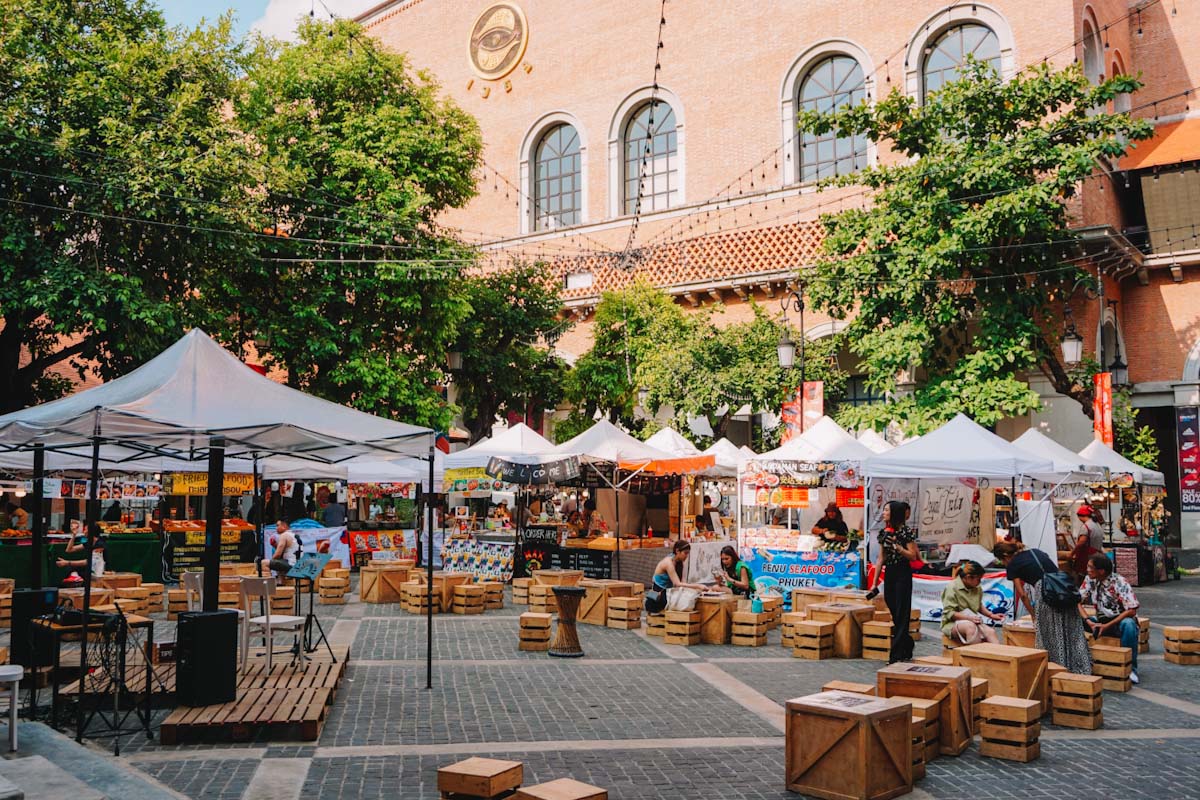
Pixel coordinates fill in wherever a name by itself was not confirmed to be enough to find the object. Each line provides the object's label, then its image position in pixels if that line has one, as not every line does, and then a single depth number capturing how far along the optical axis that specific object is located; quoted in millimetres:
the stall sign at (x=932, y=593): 15086
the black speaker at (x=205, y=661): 8328
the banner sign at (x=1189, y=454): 25875
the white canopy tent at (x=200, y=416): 8500
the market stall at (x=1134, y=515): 20141
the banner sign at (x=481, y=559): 19703
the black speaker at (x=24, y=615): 9648
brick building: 26672
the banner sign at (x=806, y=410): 23141
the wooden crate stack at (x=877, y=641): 12297
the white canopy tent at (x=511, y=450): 18906
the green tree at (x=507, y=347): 29391
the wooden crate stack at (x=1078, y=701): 8797
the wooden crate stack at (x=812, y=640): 12320
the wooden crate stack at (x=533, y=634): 12516
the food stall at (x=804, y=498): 16484
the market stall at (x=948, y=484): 15203
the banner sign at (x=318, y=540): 20500
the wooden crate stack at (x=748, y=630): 13242
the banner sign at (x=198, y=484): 21109
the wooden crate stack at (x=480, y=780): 6043
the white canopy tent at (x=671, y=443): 21047
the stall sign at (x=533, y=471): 18469
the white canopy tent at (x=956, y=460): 15148
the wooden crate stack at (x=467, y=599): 15969
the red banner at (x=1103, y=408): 22734
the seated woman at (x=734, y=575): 15406
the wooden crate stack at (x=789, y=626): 13070
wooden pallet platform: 7773
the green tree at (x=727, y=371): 25031
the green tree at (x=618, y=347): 28031
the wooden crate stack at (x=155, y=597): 15766
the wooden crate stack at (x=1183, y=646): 12312
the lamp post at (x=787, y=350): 22031
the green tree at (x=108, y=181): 19297
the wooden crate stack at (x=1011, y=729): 7664
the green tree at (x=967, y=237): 21109
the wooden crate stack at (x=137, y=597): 14705
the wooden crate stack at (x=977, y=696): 8414
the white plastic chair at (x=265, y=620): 10164
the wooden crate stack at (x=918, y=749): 7176
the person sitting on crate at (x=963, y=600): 11078
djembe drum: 12125
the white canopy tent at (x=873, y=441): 21547
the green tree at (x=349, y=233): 24391
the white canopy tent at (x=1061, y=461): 17453
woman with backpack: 9953
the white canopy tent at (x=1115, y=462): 19656
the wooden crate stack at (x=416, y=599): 15984
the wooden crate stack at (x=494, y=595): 16734
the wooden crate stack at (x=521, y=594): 17391
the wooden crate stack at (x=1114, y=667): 10555
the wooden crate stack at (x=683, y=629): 13266
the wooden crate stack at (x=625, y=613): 14602
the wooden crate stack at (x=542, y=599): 15492
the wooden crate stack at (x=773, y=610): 14391
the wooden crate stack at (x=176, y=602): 14602
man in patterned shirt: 11141
